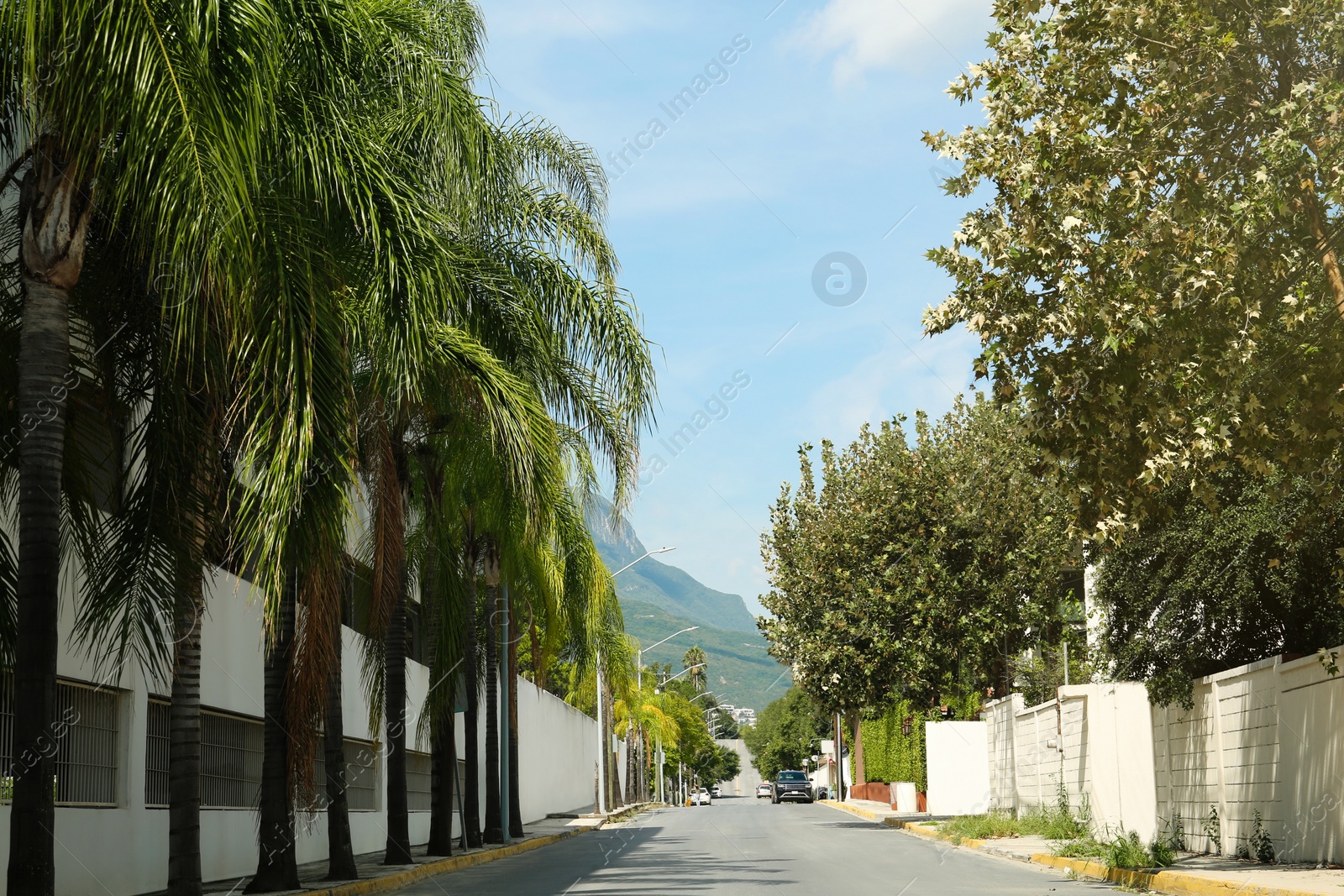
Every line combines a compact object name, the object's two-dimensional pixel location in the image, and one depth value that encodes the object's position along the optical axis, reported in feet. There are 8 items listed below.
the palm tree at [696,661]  551.92
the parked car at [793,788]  235.40
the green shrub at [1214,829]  54.65
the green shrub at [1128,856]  51.24
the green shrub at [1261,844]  49.16
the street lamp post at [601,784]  157.51
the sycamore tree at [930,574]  101.30
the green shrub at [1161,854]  50.26
